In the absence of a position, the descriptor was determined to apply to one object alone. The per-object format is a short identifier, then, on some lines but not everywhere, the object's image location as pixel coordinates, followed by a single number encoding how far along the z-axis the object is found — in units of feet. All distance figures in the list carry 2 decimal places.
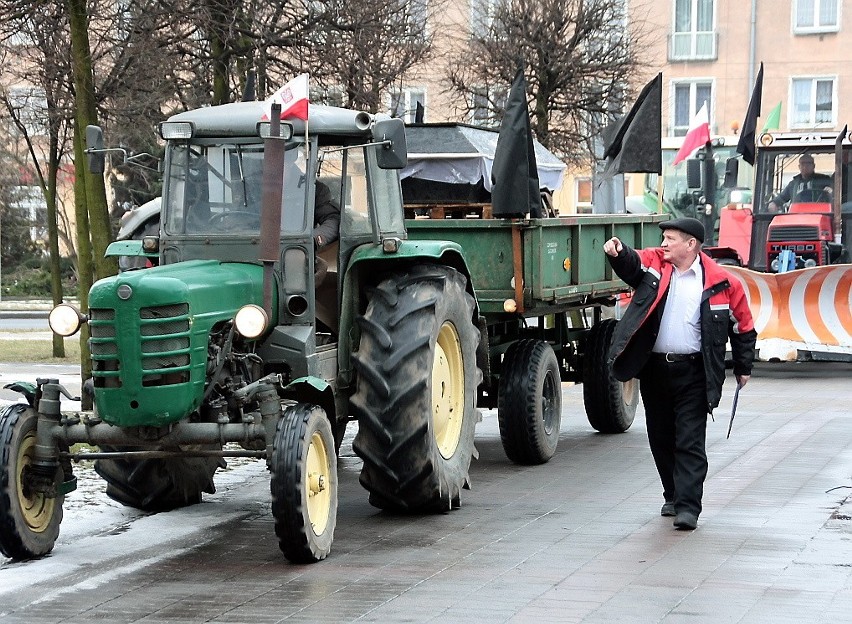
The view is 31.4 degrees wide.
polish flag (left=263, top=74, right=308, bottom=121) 27.55
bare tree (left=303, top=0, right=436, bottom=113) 54.60
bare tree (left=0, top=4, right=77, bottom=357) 48.03
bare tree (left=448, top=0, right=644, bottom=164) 83.10
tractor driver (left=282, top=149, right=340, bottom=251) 28.71
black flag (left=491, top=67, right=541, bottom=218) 35.83
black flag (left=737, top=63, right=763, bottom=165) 67.10
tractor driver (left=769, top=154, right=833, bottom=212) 67.97
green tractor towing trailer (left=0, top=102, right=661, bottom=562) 24.82
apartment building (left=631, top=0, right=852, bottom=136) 141.18
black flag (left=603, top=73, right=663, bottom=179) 44.73
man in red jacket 28.48
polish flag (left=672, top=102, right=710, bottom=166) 70.54
